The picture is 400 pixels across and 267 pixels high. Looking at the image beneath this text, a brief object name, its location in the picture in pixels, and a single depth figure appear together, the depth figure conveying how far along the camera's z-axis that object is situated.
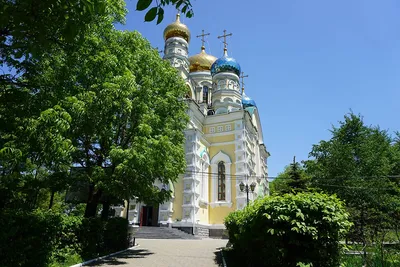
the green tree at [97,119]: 7.20
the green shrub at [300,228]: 5.42
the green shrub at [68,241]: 8.52
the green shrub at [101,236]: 9.89
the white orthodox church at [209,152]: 24.31
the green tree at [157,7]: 2.59
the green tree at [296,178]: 14.60
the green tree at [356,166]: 20.47
